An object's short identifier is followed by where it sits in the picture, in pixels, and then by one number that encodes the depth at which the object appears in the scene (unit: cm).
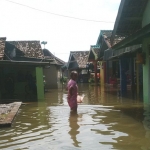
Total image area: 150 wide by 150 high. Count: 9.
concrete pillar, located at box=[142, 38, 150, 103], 1184
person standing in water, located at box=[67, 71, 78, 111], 952
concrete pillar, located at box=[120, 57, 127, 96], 1813
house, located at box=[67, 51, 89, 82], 4207
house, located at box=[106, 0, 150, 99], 1145
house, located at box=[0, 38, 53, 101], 1695
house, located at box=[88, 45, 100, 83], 3120
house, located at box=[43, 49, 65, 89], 2989
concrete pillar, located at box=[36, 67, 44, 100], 1687
